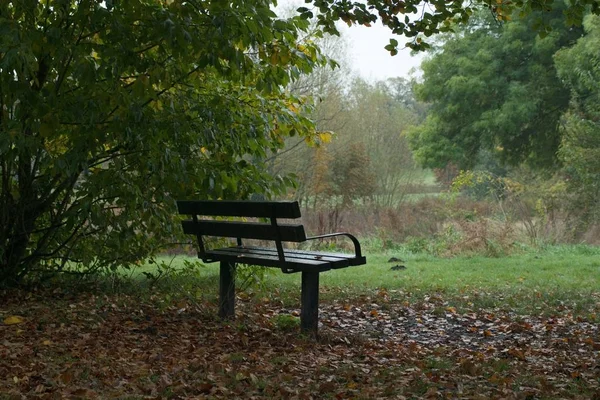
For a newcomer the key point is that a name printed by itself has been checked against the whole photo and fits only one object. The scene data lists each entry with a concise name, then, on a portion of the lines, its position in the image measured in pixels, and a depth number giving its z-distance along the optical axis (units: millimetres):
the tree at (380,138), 25531
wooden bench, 5453
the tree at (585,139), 18266
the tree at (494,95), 24984
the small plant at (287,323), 5984
